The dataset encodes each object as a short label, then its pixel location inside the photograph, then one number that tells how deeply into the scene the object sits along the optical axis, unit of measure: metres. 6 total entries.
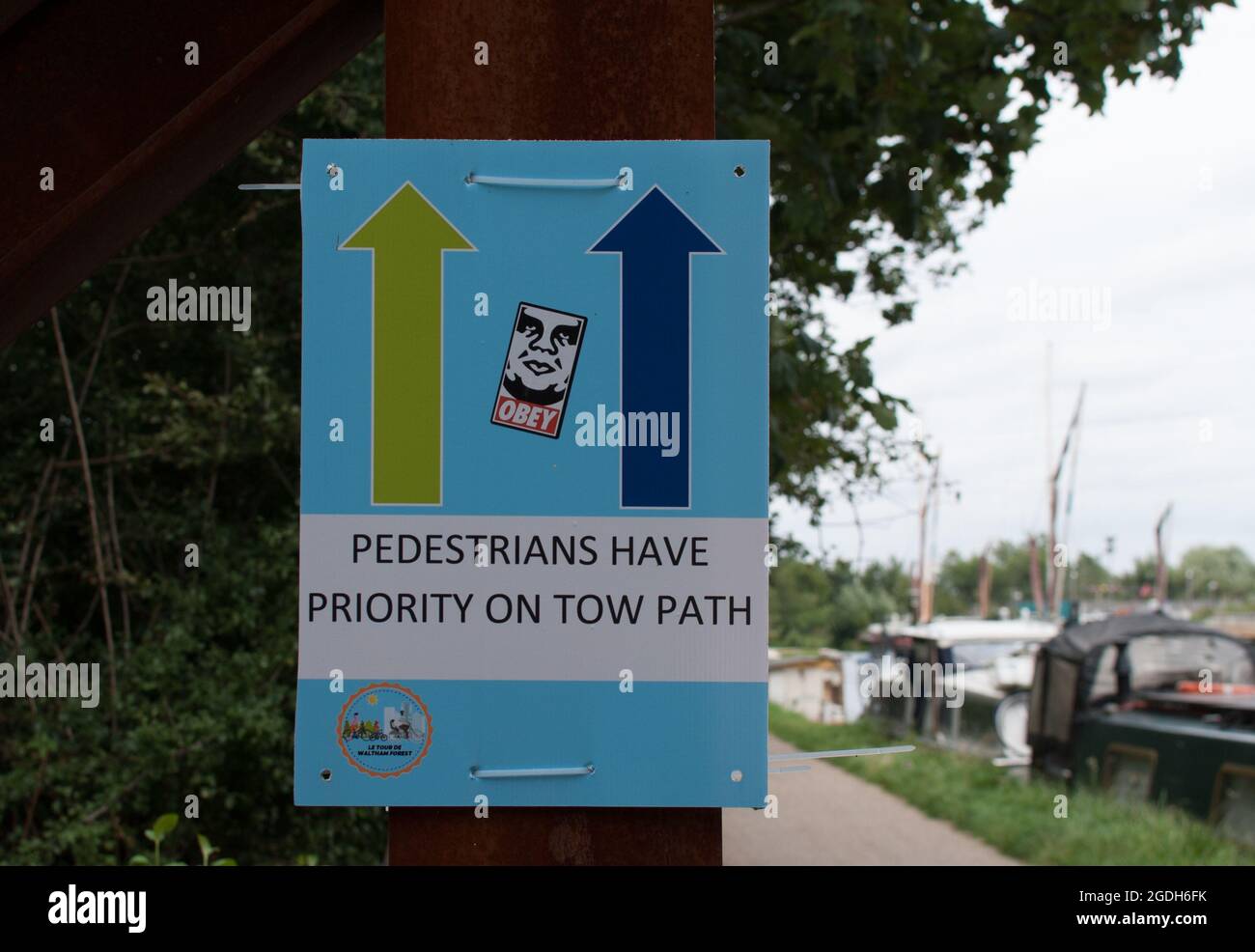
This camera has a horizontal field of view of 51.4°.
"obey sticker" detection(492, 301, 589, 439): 1.93
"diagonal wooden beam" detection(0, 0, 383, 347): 1.98
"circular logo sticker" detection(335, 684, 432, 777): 1.91
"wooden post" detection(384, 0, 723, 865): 1.99
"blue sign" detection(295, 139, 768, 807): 1.91
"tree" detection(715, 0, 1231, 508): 5.87
